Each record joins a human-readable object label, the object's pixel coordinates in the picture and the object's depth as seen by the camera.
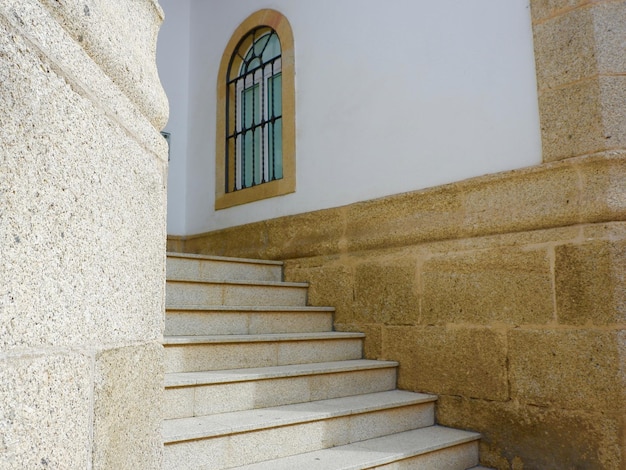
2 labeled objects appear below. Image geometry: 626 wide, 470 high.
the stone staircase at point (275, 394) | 2.57
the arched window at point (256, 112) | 5.12
